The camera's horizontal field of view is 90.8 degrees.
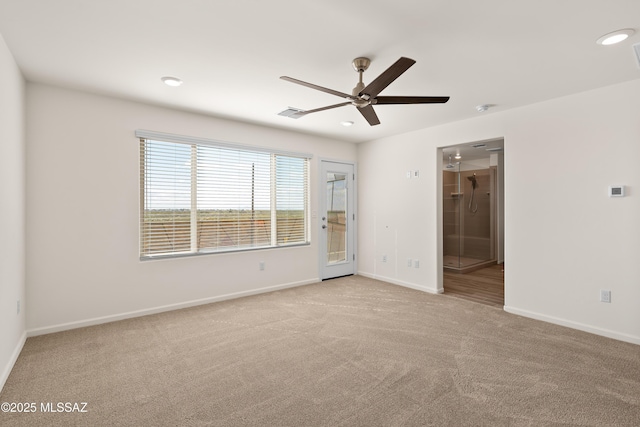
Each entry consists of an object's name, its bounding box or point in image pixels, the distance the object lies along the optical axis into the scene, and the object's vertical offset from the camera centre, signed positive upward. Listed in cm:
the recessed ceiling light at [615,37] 217 +123
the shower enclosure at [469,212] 711 +0
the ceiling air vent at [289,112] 387 +126
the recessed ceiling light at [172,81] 300 +128
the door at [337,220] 545 -13
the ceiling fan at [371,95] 222 +92
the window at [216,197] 385 +23
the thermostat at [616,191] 306 +20
